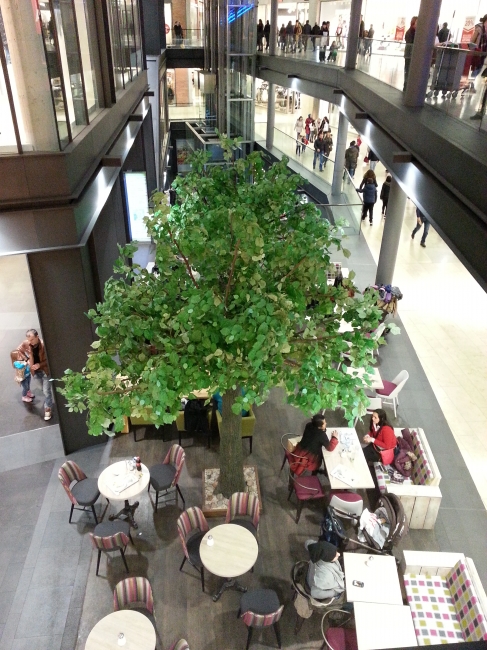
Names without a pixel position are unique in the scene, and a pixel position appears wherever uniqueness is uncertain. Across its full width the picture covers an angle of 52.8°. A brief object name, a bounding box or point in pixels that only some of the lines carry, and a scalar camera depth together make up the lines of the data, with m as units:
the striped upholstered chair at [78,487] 6.27
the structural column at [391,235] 10.75
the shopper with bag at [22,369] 7.84
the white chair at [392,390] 8.29
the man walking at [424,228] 15.02
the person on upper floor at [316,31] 19.07
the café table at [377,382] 8.29
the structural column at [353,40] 13.67
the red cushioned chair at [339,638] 4.82
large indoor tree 3.93
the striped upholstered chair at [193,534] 5.61
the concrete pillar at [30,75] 4.85
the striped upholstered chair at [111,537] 5.54
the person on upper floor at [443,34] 10.19
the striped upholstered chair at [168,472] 6.54
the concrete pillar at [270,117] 22.79
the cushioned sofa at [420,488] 6.18
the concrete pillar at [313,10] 25.95
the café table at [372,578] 5.11
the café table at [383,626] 4.71
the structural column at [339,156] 16.92
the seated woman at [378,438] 6.85
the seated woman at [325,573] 5.18
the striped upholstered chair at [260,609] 4.78
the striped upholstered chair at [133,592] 5.03
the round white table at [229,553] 5.30
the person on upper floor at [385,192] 14.98
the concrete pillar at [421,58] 7.76
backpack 5.73
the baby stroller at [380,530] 5.75
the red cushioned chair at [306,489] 6.45
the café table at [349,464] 6.34
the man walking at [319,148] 18.02
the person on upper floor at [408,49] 8.42
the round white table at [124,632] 4.65
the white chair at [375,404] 7.96
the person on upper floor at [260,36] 21.86
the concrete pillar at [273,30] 20.03
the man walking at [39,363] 7.60
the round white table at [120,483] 6.12
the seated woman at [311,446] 6.56
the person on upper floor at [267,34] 21.14
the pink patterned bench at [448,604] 4.93
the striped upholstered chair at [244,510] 6.02
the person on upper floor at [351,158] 17.25
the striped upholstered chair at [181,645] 4.36
